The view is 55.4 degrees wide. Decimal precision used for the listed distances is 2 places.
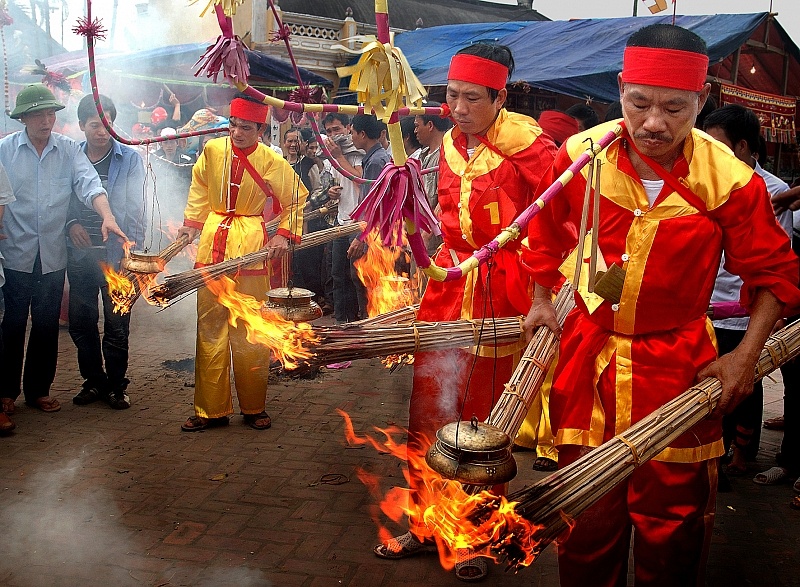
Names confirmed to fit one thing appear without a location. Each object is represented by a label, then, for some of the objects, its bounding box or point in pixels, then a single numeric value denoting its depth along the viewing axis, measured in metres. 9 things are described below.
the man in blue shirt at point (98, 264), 5.47
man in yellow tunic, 4.96
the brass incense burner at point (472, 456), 2.07
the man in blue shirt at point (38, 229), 5.16
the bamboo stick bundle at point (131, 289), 4.89
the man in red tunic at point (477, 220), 3.32
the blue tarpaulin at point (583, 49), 8.16
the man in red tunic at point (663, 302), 2.24
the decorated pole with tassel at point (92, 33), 3.79
